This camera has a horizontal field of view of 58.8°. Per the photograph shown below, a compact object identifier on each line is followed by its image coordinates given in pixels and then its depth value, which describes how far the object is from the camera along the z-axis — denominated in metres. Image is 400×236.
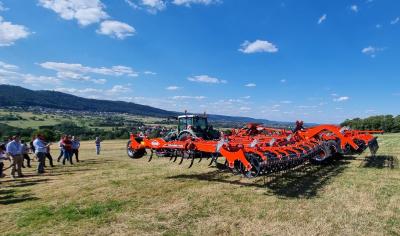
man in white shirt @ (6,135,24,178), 12.85
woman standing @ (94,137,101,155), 25.29
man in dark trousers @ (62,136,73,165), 17.88
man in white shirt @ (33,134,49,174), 14.14
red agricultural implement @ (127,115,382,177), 9.16
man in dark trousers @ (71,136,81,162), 18.75
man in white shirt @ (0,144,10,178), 12.12
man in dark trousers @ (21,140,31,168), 15.74
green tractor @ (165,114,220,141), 14.94
